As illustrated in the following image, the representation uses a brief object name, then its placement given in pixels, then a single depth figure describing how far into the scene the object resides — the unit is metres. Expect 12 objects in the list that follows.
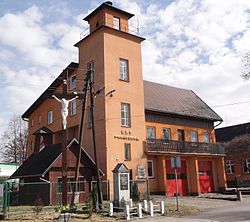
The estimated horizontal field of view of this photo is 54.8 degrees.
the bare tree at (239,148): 30.52
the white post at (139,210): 12.19
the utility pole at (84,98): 14.31
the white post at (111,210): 12.13
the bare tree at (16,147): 39.35
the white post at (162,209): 12.93
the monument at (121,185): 13.38
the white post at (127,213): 11.72
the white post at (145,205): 12.99
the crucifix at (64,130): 11.92
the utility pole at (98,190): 13.75
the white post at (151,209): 12.55
